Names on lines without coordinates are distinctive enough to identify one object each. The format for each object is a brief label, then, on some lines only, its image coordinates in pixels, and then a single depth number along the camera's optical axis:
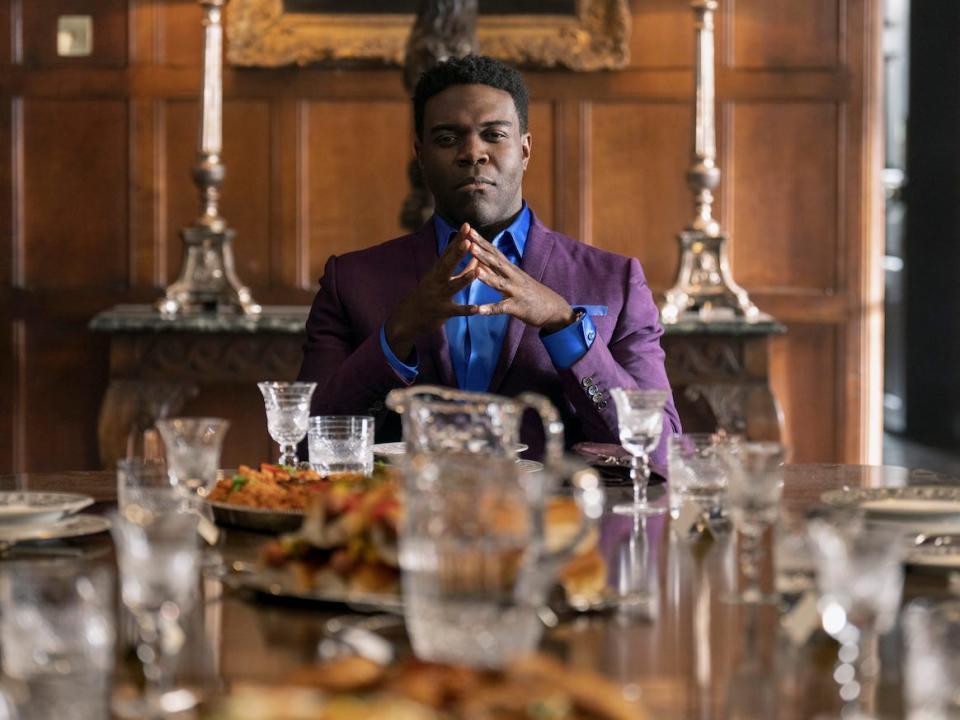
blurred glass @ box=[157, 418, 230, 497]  2.31
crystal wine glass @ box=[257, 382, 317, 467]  2.63
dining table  1.67
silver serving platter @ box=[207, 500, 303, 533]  2.35
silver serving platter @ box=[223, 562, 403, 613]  1.96
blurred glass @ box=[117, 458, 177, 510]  2.21
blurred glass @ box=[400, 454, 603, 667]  1.65
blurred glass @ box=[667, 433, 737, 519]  2.40
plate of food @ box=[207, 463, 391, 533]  2.35
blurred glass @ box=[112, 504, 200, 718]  1.64
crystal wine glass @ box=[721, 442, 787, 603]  2.15
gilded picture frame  4.81
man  2.96
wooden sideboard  4.31
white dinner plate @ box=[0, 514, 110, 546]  2.29
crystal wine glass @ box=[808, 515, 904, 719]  1.61
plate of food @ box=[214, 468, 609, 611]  1.96
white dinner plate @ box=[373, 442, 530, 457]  2.67
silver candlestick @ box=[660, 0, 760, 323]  4.38
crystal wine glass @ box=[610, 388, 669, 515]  2.47
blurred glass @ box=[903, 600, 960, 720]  1.42
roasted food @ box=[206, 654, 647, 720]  1.32
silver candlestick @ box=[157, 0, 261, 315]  4.39
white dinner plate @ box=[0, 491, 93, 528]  2.32
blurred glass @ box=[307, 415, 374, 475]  2.61
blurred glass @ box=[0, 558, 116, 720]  1.56
